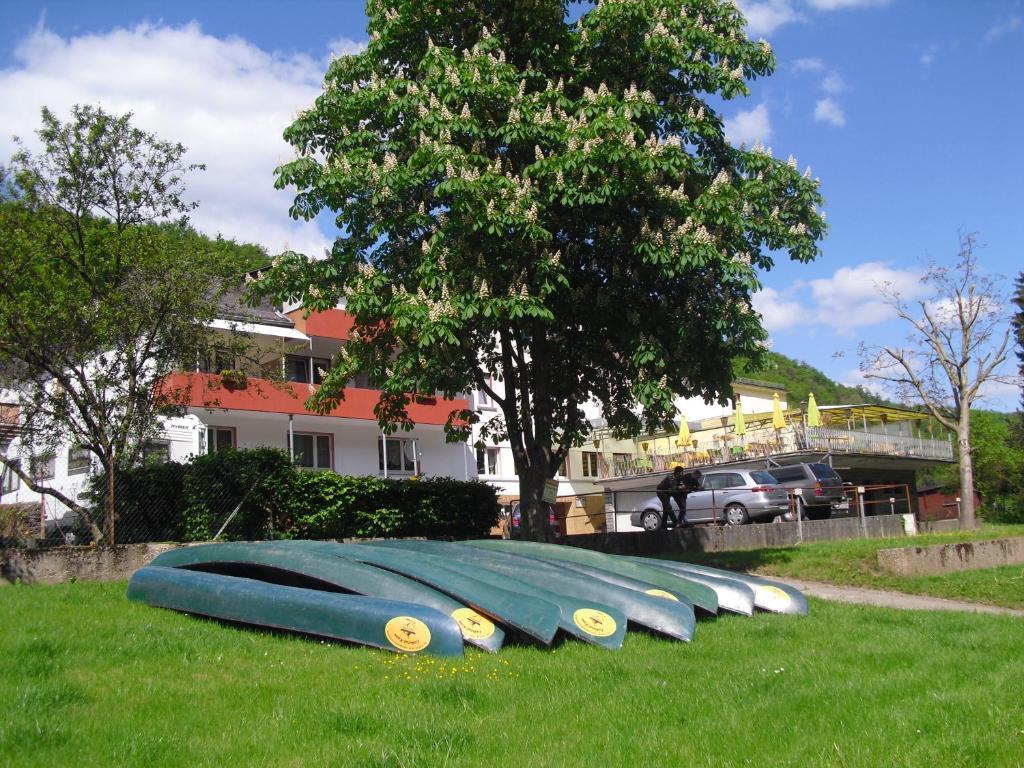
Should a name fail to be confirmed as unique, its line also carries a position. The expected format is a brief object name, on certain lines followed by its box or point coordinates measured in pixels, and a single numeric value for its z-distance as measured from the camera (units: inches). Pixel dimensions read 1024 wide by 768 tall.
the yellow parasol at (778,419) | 1348.4
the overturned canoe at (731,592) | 435.2
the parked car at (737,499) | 977.5
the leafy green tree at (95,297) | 542.9
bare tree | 1209.4
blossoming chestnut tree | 537.0
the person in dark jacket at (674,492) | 880.9
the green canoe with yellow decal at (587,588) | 373.7
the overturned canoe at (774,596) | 453.4
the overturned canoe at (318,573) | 343.9
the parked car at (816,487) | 1015.6
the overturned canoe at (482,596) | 341.7
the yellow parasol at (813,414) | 1314.0
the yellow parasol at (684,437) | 1515.7
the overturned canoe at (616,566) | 425.4
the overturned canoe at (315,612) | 322.0
